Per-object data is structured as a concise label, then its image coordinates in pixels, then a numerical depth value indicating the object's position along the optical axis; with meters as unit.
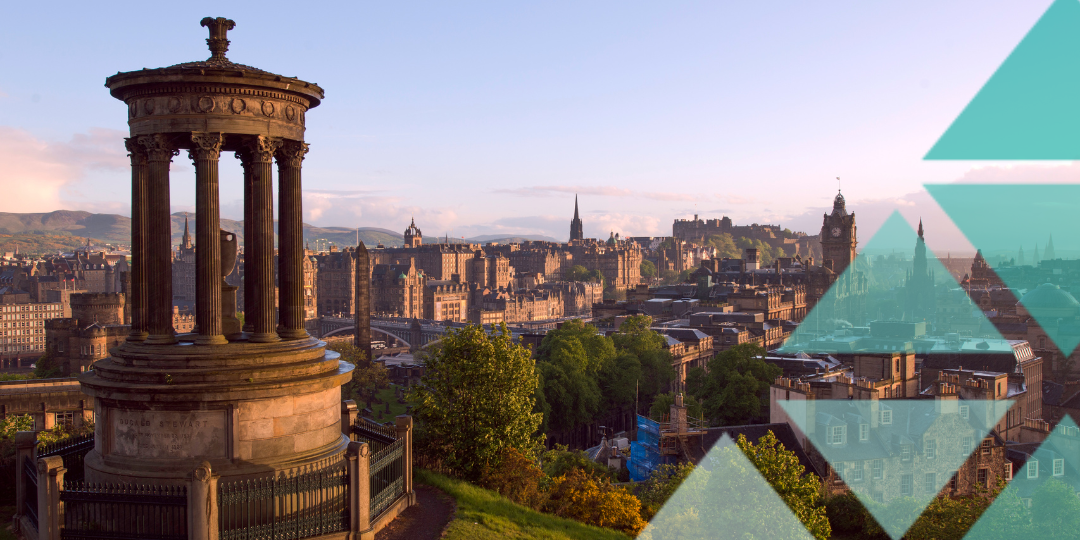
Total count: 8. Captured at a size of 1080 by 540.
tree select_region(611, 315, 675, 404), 71.12
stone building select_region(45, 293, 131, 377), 65.56
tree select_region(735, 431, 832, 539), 27.33
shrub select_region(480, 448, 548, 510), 21.95
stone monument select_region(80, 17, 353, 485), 15.56
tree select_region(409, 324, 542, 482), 22.98
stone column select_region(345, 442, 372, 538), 15.43
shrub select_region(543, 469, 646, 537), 21.95
